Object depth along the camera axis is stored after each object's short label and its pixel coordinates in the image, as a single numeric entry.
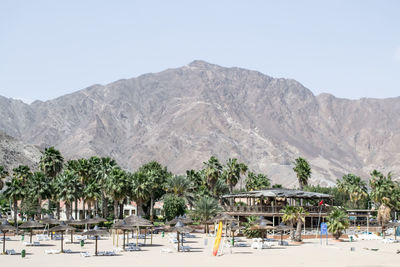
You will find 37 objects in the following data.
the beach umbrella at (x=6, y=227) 54.21
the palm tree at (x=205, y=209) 76.00
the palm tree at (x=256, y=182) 108.44
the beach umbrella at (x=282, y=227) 61.02
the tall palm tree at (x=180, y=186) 93.50
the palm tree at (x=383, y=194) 86.74
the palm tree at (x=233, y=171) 106.81
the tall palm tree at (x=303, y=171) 105.06
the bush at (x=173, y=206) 88.62
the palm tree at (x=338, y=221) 68.31
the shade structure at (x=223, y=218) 65.56
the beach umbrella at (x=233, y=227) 60.11
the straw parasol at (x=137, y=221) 56.26
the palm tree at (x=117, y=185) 81.62
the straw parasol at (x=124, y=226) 55.12
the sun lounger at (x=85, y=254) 48.75
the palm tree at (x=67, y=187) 79.69
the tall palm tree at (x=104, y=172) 85.69
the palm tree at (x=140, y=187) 84.94
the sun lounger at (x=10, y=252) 50.12
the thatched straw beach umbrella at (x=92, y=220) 70.75
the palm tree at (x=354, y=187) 100.75
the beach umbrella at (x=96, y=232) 49.83
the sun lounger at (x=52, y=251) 51.18
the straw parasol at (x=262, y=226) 61.17
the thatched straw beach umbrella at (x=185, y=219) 71.49
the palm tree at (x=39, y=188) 78.69
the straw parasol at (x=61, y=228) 54.88
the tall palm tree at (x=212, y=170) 100.75
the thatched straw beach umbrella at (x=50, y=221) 67.25
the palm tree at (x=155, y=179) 89.09
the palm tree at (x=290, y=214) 65.38
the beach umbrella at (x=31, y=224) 60.88
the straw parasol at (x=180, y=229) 54.09
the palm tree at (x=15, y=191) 78.14
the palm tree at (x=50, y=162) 89.69
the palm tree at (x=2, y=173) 90.57
